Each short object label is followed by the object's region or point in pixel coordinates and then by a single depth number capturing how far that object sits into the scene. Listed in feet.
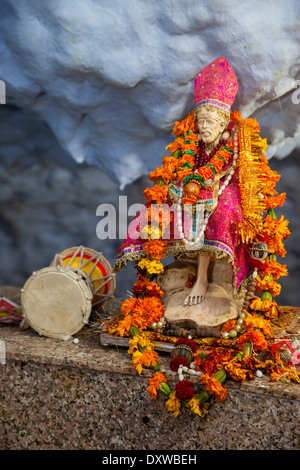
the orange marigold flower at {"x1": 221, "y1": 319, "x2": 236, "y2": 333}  10.73
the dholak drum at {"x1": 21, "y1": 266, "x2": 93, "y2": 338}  11.59
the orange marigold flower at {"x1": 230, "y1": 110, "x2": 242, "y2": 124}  11.90
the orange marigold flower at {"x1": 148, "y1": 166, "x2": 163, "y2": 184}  11.61
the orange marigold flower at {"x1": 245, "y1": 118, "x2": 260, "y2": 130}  11.50
